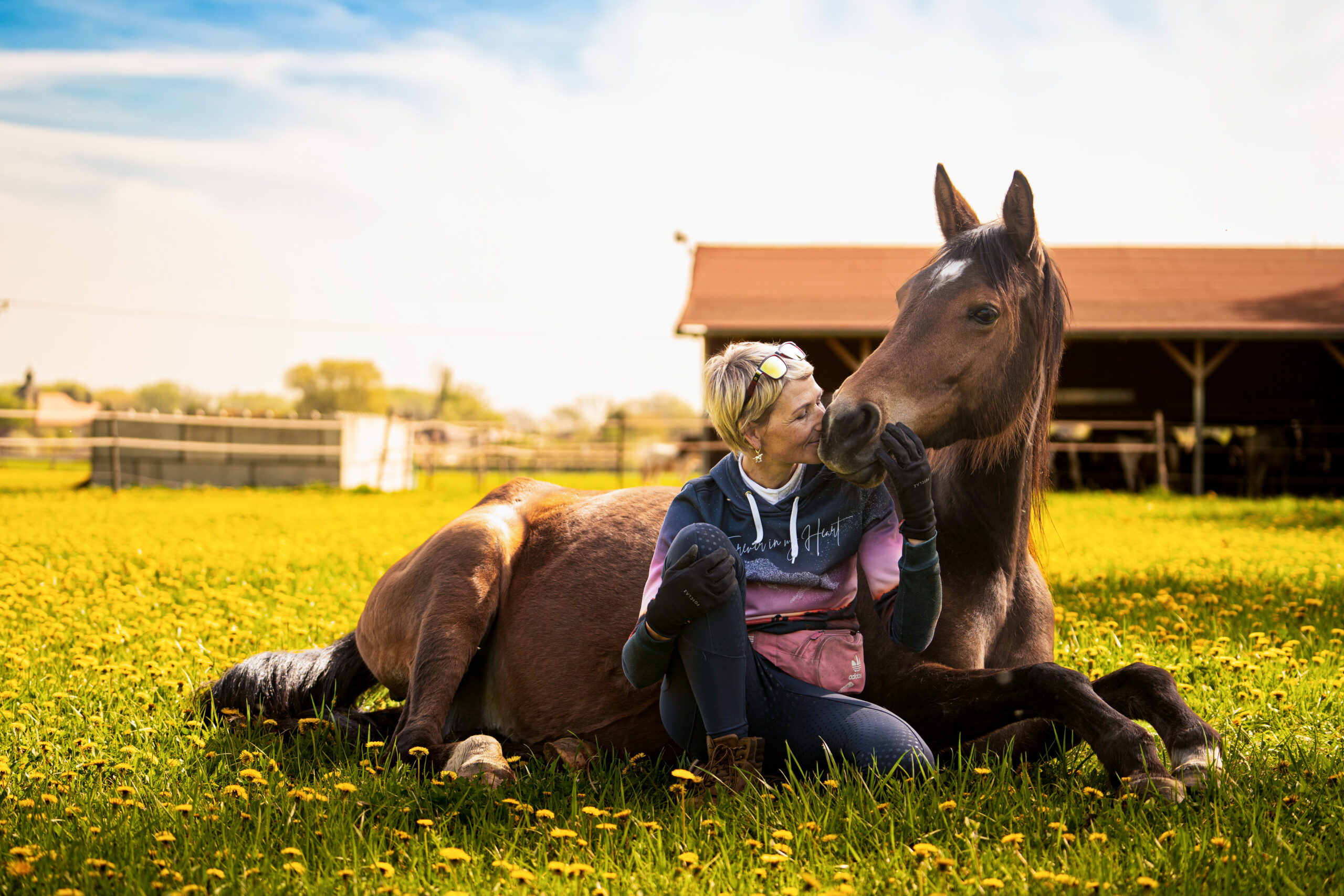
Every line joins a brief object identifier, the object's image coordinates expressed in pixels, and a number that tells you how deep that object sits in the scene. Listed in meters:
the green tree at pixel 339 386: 94.56
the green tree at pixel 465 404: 112.12
